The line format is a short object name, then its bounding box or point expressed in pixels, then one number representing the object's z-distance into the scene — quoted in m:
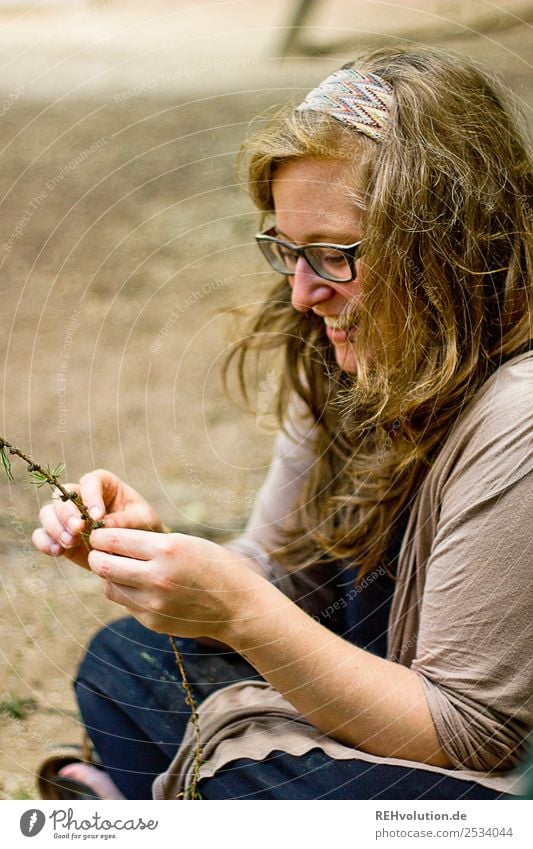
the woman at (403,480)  1.62
